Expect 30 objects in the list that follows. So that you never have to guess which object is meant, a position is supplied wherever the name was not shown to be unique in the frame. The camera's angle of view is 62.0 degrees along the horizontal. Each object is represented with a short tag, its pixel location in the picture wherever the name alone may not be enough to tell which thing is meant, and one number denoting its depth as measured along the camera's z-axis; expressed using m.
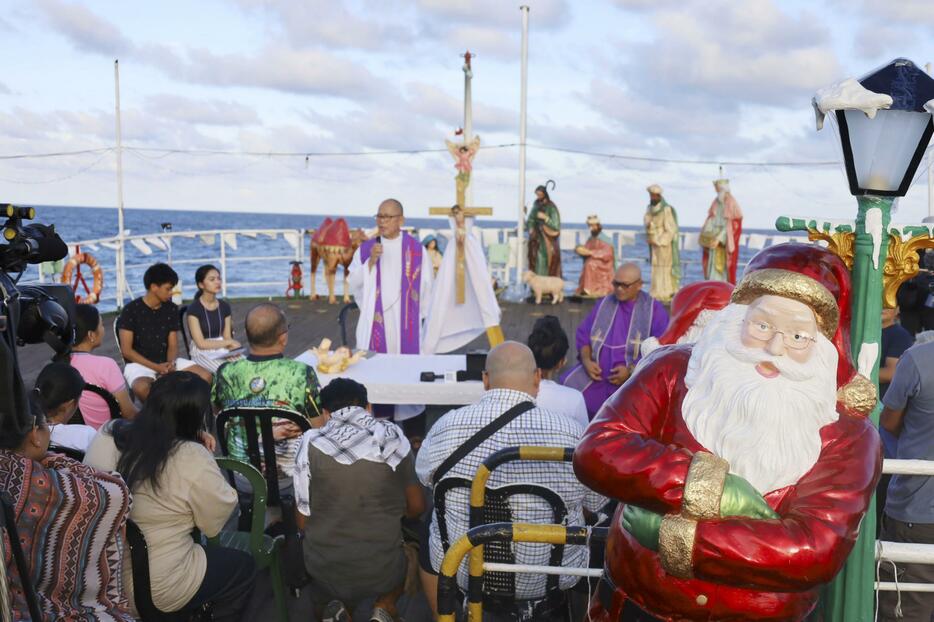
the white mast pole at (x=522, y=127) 12.95
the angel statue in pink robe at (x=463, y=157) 6.38
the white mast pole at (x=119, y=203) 11.39
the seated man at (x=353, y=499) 2.96
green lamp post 1.92
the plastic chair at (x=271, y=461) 3.51
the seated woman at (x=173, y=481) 2.65
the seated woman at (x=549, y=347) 4.45
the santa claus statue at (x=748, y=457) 1.59
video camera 1.86
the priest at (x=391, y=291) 6.45
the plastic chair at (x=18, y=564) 1.76
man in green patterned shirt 3.68
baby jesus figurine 5.12
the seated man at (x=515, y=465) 2.72
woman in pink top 4.09
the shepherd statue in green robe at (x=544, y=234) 13.11
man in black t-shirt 5.16
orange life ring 10.90
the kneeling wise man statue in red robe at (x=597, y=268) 13.16
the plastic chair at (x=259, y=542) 3.16
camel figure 12.66
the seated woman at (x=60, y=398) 3.10
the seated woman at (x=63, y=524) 2.21
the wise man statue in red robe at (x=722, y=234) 12.95
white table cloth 4.89
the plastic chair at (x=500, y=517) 2.68
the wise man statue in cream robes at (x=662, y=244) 13.05
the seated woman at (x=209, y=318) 5.74
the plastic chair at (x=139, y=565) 2.60
